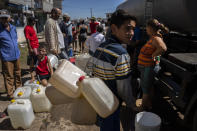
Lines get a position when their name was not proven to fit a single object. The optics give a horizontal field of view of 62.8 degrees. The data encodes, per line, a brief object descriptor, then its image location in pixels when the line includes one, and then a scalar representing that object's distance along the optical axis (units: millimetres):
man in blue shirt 3427
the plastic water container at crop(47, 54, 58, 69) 4941
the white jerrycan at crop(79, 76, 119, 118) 1281
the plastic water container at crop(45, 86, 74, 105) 1583
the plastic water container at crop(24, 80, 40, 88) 3703
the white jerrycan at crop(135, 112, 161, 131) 2072
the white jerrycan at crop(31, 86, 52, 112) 3246
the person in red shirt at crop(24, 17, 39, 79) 4664
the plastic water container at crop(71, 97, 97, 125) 1450
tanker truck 1993
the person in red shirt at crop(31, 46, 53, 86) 3752
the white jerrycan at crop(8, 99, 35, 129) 2789
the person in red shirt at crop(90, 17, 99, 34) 7895
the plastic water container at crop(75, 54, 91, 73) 5488
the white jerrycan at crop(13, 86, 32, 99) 3180
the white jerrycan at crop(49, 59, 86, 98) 1399
